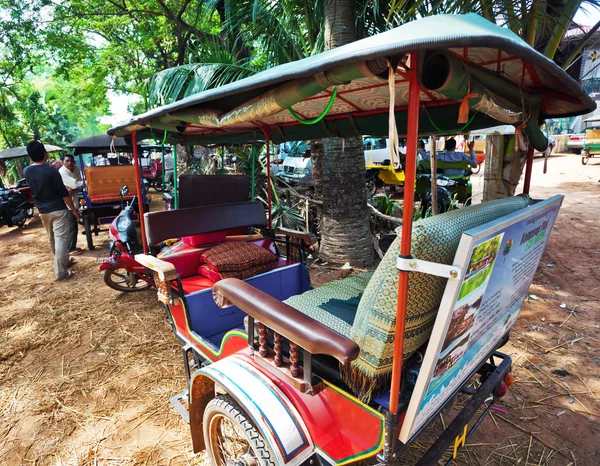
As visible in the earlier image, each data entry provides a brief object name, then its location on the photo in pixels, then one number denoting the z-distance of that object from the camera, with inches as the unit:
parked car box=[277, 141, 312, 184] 405.9
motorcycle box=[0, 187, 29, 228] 346.3
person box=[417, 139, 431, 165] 393.6
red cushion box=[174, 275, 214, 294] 126.6
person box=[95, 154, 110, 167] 418.8
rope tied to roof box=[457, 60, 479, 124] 51.7
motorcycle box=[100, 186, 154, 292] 173.5
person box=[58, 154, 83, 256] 262.5
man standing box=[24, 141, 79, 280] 191.8
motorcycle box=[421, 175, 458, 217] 277.1
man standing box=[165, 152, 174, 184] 526.1
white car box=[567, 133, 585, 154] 808.3
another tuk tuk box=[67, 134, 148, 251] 269.7
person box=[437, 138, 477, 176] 355.4
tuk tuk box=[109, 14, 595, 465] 45.8
